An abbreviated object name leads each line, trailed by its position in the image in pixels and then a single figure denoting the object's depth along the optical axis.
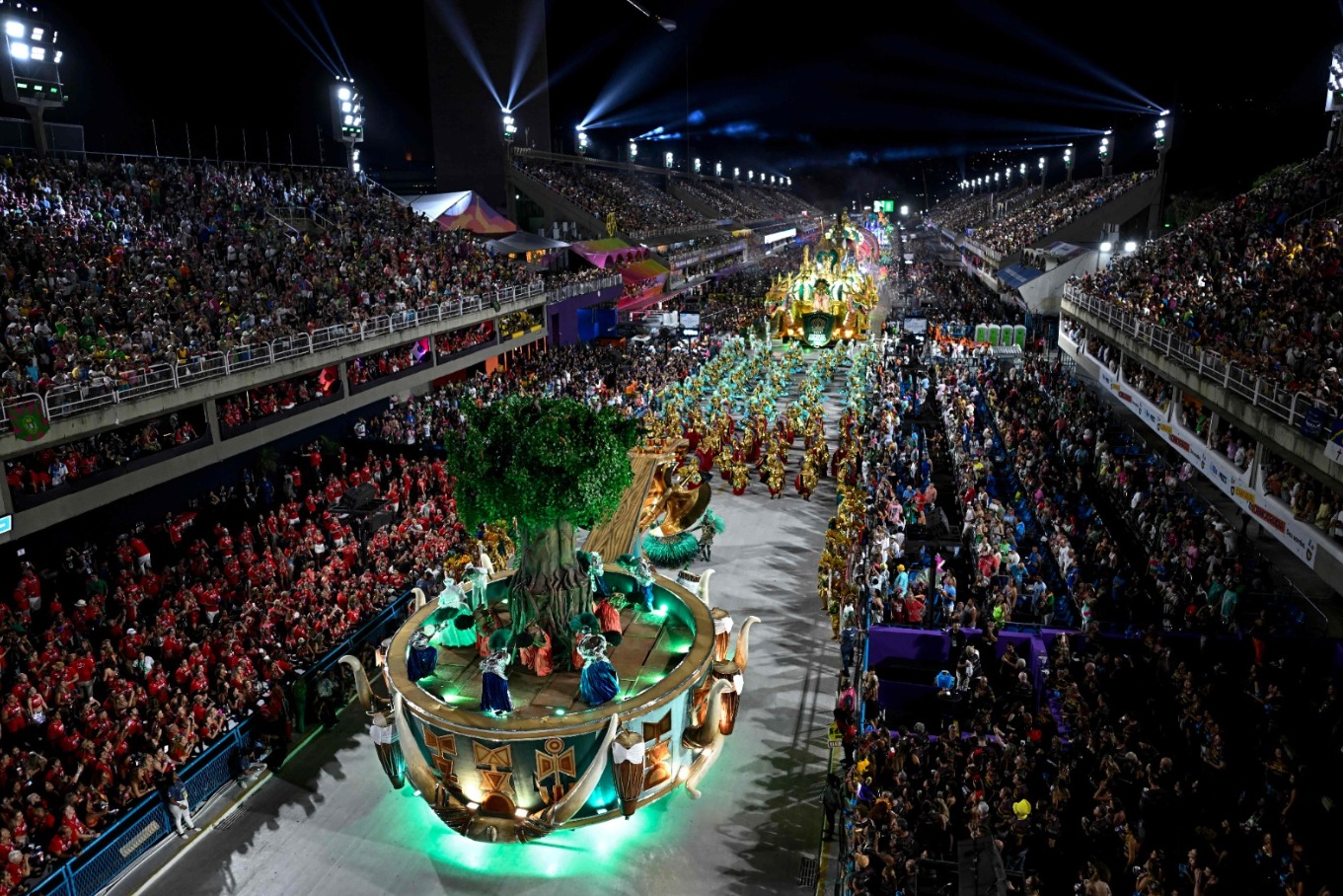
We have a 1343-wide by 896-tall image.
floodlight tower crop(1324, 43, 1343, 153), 28.06
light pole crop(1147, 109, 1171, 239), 44.59
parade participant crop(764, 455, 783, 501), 22.30
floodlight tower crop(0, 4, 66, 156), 21.44
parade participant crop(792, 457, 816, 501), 22.19
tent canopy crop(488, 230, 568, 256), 39.12
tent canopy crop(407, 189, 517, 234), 39.69
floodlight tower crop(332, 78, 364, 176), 36.00
